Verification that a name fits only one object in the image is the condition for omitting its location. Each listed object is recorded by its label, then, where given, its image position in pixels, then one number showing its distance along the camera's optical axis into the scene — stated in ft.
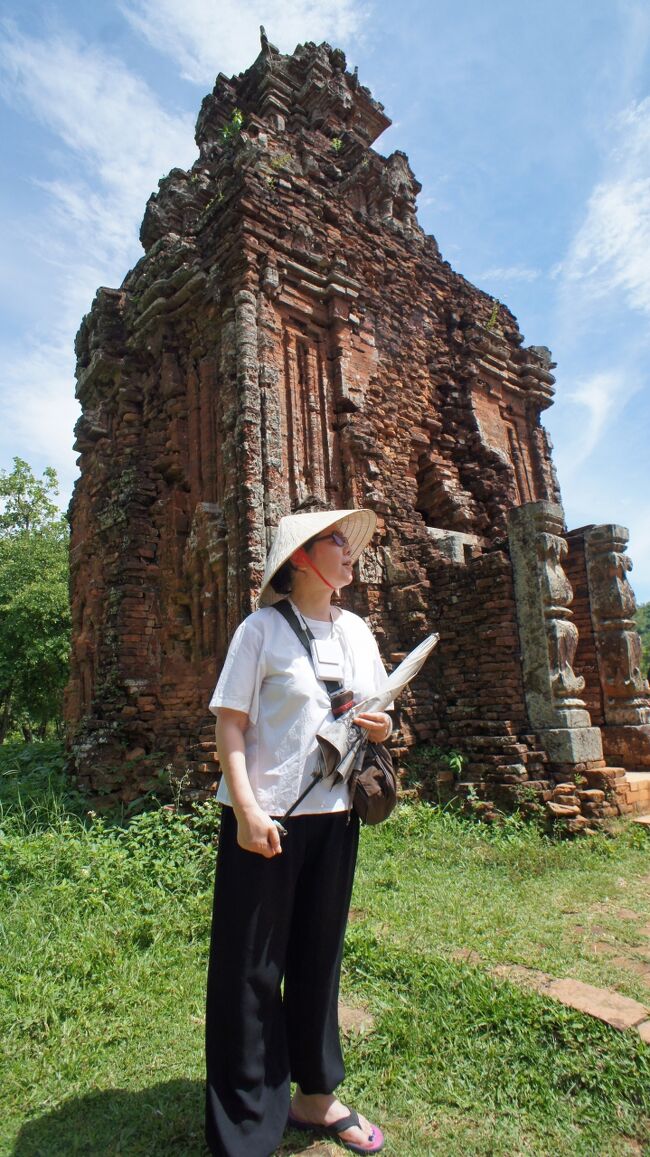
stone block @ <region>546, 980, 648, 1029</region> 8.41
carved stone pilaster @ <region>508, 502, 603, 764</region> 20.24
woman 6.51
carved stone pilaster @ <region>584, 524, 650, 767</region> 23.03
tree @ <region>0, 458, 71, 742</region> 53.21
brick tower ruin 20.98
